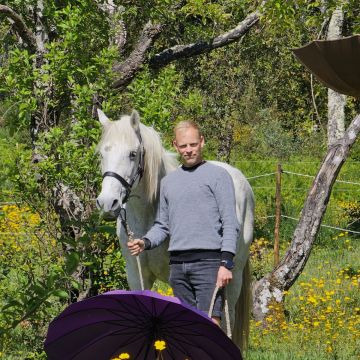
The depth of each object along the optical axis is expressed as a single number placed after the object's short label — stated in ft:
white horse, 32.13
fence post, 63.05
